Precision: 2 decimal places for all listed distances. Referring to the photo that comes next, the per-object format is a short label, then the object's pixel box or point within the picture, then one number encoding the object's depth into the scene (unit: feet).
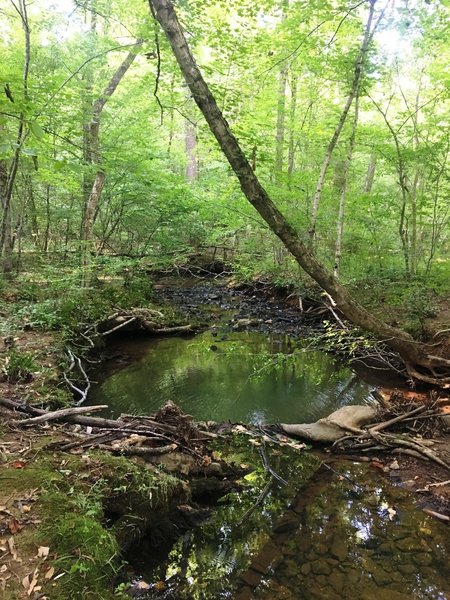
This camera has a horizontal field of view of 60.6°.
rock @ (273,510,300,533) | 13.55
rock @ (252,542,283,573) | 11.85
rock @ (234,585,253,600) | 10.69
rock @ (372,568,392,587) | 11.42
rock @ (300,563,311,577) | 11.71
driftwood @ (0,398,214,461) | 13.93
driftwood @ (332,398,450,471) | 17.99
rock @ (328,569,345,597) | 11.16
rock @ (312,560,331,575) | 11.75
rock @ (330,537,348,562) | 12.36
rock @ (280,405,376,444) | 19.60
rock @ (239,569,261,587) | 11.25
